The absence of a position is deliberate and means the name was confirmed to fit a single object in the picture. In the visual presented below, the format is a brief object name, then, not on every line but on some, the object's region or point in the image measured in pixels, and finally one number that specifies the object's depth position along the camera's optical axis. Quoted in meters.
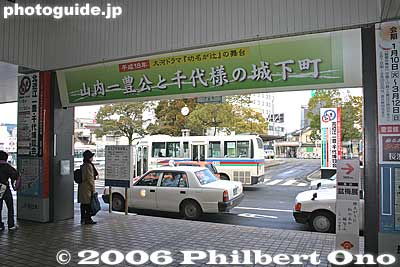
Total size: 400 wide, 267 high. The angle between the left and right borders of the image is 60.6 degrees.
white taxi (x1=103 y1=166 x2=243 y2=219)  9.02
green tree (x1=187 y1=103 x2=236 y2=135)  23.67
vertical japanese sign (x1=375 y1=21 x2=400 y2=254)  4.62
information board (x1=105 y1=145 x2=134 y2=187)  8.64
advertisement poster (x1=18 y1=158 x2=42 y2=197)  7.64
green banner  5.34
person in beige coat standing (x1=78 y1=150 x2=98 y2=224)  7.51
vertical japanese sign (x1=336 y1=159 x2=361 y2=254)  4.74
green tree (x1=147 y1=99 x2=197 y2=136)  27.03
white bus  16.55
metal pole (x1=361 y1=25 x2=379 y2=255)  4.77
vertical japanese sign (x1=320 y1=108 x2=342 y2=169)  16.80
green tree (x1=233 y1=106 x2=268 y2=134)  24.58
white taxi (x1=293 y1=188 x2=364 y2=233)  7.56
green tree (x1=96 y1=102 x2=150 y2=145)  25.02
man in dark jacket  6.61
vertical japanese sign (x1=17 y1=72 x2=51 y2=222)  7.60
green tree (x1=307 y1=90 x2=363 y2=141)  21.73
